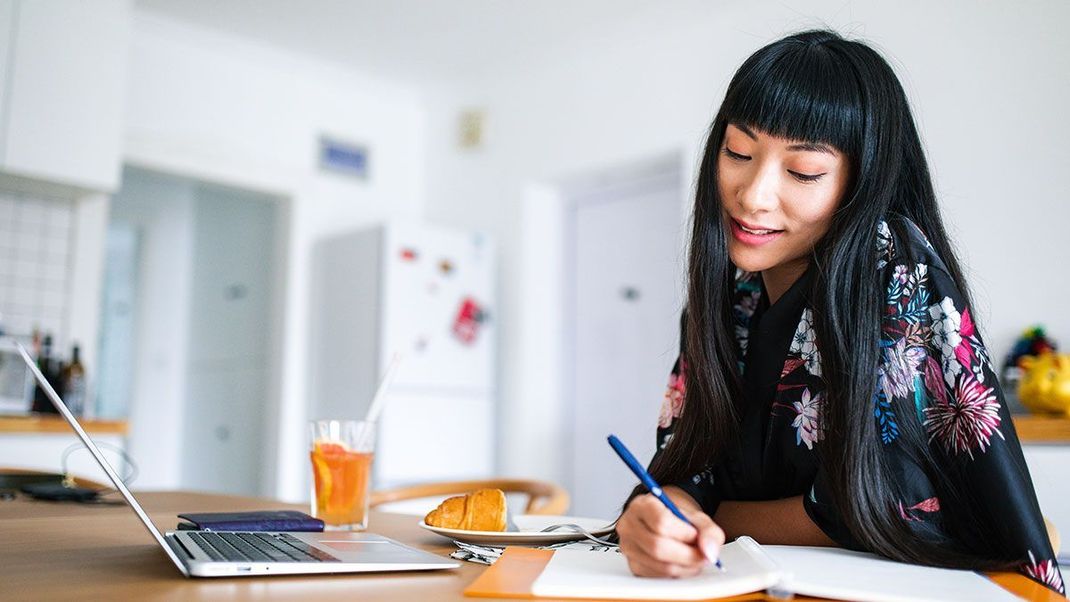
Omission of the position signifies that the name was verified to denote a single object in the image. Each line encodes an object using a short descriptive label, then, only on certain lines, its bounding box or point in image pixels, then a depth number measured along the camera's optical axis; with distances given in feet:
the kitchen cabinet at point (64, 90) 10.46
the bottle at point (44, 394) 10.55
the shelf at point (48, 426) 9.31
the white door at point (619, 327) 13.08
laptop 2.31
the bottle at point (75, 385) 10.70
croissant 3.41
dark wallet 3.25
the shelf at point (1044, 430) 7.63
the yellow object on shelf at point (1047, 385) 7.93
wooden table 2.15
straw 4.01
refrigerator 13.43
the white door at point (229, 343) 15.70
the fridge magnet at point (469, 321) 14.15
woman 2.90
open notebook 2.14
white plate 3.19
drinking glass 3.84
